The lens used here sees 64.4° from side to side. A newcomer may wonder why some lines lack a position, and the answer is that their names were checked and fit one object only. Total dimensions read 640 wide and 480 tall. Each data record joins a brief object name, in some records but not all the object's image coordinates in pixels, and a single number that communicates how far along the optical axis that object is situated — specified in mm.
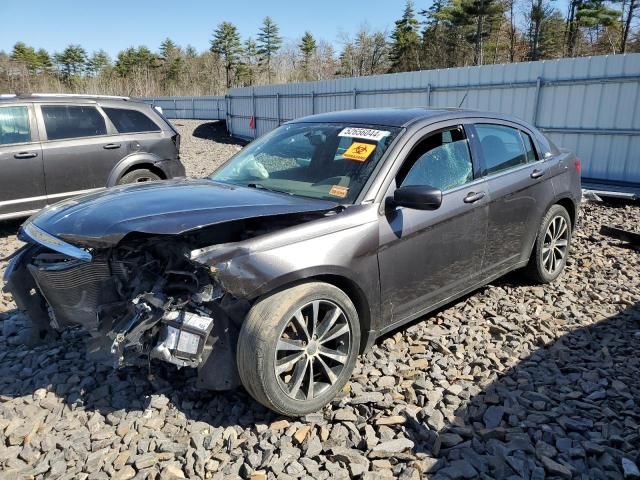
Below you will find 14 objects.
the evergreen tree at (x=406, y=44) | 56406
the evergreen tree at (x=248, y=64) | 78000
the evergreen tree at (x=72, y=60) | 90306
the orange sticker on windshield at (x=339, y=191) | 3290
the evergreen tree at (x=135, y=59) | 84438
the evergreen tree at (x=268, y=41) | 82125
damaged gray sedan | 2699
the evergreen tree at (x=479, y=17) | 47062
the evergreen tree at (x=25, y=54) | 85062
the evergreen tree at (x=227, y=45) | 80812
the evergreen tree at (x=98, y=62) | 91562
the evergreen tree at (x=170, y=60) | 83531
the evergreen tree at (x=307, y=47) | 77688
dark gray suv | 6715
